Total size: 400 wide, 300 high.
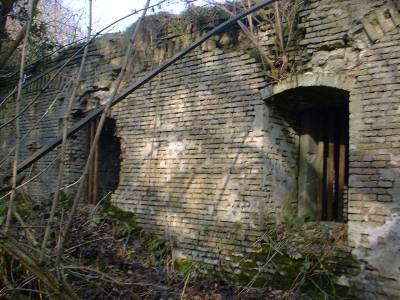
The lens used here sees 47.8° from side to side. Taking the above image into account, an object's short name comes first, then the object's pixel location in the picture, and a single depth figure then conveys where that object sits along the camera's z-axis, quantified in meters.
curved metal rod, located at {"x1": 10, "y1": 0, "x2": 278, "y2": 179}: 2.78
